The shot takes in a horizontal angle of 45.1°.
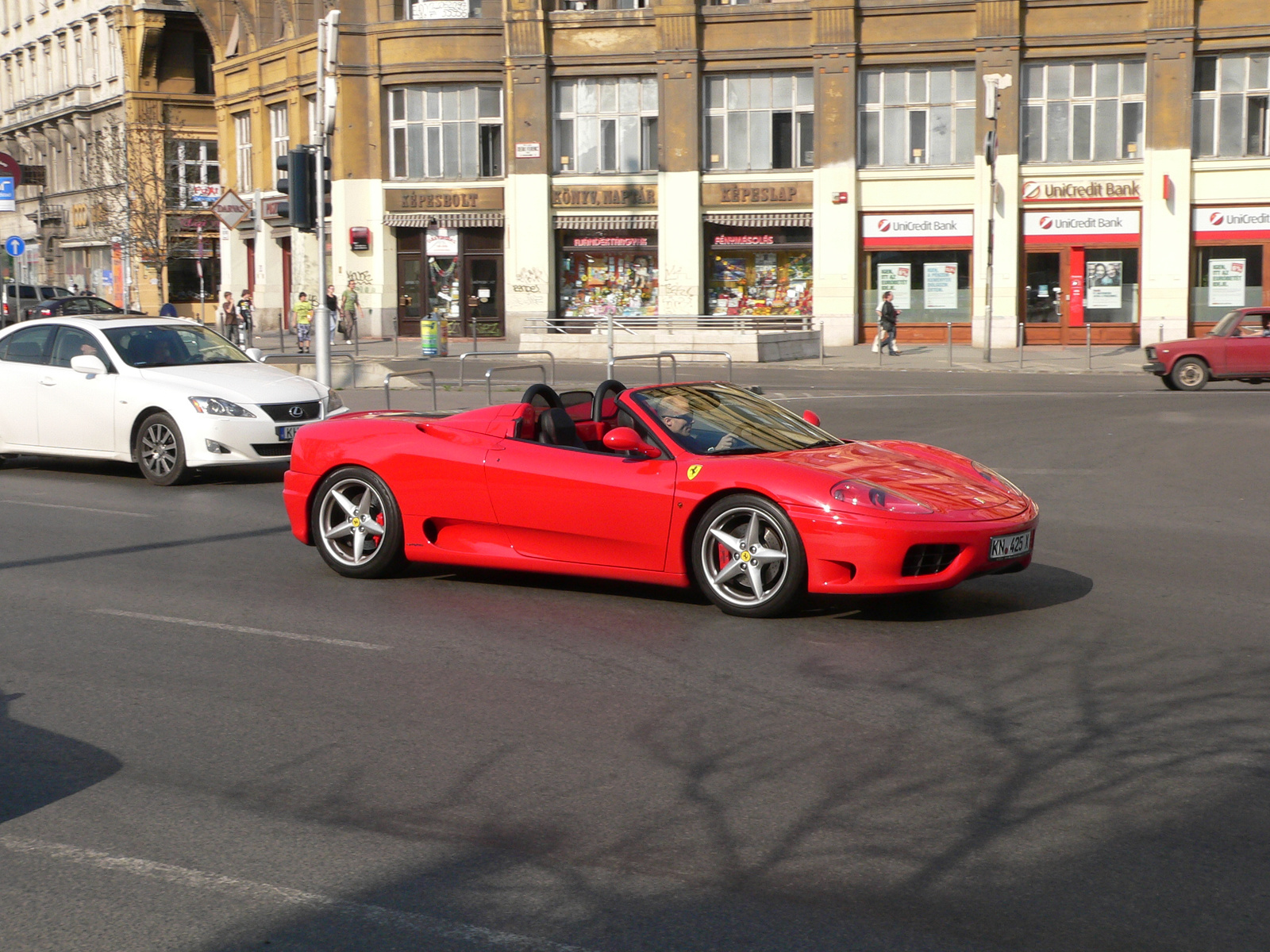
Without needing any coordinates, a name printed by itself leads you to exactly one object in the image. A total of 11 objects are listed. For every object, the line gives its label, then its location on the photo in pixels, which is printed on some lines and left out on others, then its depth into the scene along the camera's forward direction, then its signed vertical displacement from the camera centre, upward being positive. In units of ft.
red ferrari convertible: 25.35 -3.09
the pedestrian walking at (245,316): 129.39 +0.95
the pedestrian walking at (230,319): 147.95 +0.75
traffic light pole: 68.28 +2.41
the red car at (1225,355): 84.33 -1.83
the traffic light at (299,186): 67.41 +6.20
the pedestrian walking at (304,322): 136.87 +0.36
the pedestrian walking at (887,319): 128.06 +0.35
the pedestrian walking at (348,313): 148.66 +1.20
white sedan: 45.19 -2.14
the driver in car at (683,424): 27.50 -1.84
